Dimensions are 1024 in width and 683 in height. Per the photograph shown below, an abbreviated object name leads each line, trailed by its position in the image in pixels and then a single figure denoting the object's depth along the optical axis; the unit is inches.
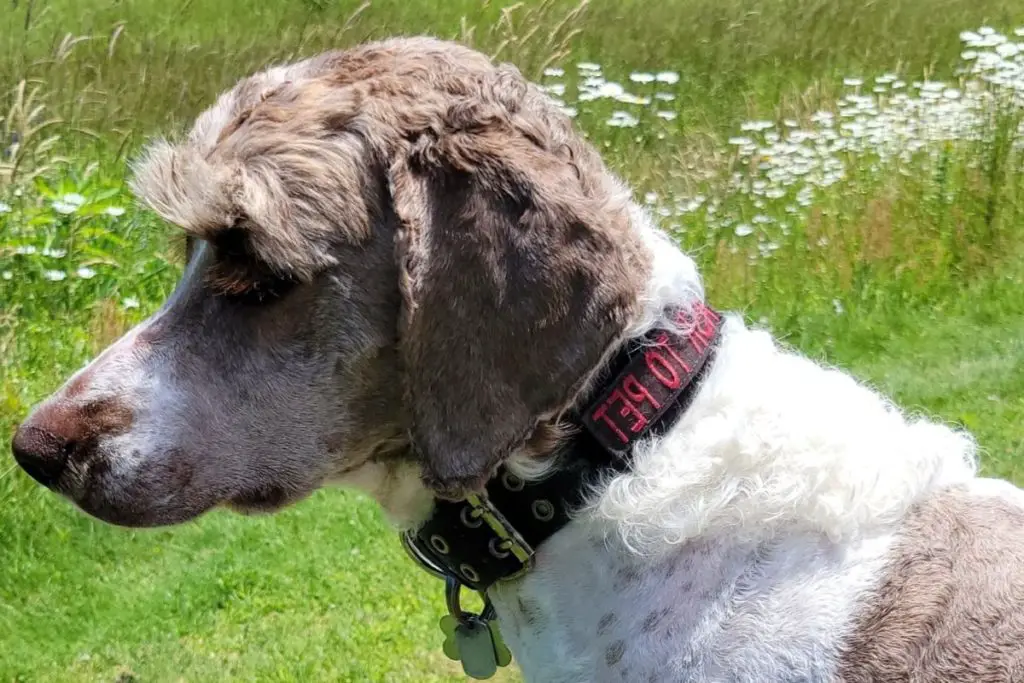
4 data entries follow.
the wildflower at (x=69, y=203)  252.8
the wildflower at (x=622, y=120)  308.0
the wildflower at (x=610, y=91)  313.4
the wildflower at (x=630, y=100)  317.5
